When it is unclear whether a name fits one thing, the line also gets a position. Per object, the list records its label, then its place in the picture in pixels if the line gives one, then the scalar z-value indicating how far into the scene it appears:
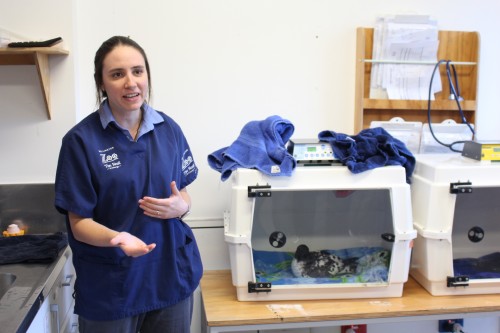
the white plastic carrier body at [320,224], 1.66
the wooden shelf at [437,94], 2.08
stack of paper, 2.06
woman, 1.29
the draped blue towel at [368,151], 1.69
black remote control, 1.63
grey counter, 1.15
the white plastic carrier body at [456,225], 1.70
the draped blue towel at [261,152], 1.64
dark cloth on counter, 1.54
